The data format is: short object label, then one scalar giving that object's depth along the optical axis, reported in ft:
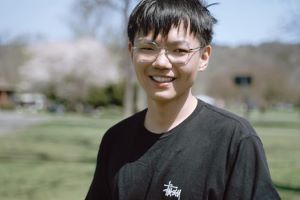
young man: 5.58
